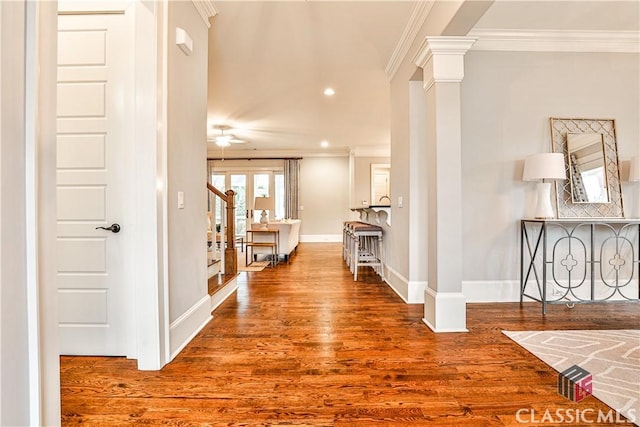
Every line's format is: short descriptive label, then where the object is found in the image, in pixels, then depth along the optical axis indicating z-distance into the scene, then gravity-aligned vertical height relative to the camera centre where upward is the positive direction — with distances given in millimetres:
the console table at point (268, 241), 5628 -505
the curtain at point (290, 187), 9070 +790
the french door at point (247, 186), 9133 +836
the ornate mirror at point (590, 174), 3113 +376
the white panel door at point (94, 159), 2027 +374
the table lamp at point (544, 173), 2787 +356
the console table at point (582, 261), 3176 -516
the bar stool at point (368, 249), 4391 -558
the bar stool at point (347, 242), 5141 -523
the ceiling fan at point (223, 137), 6538 +1754
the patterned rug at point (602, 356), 1598 -951
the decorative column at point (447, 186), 2479 +214
